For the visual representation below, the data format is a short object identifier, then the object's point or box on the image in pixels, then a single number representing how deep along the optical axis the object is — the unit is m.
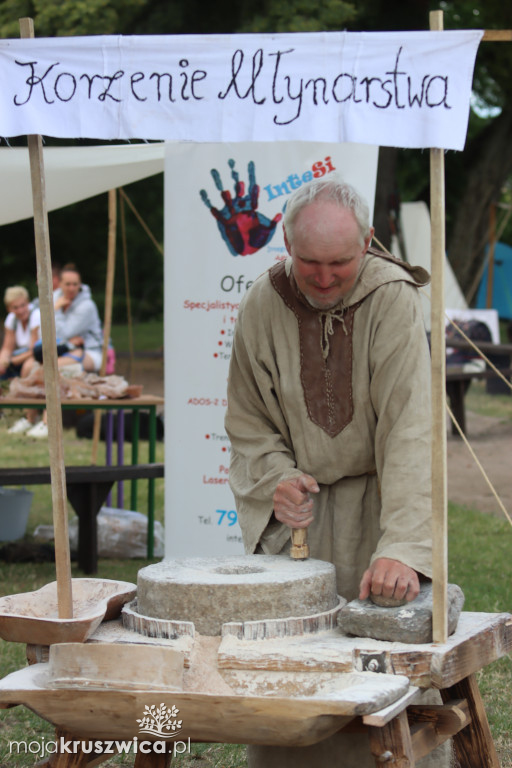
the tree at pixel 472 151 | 12.63
